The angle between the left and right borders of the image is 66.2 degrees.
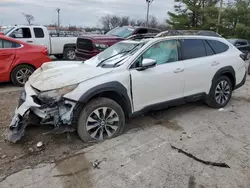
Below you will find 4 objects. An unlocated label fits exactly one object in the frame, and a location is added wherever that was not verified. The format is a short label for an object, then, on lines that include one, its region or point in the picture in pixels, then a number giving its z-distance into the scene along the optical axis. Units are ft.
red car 17.42
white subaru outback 9.02
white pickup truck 27.14
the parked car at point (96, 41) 21.82
